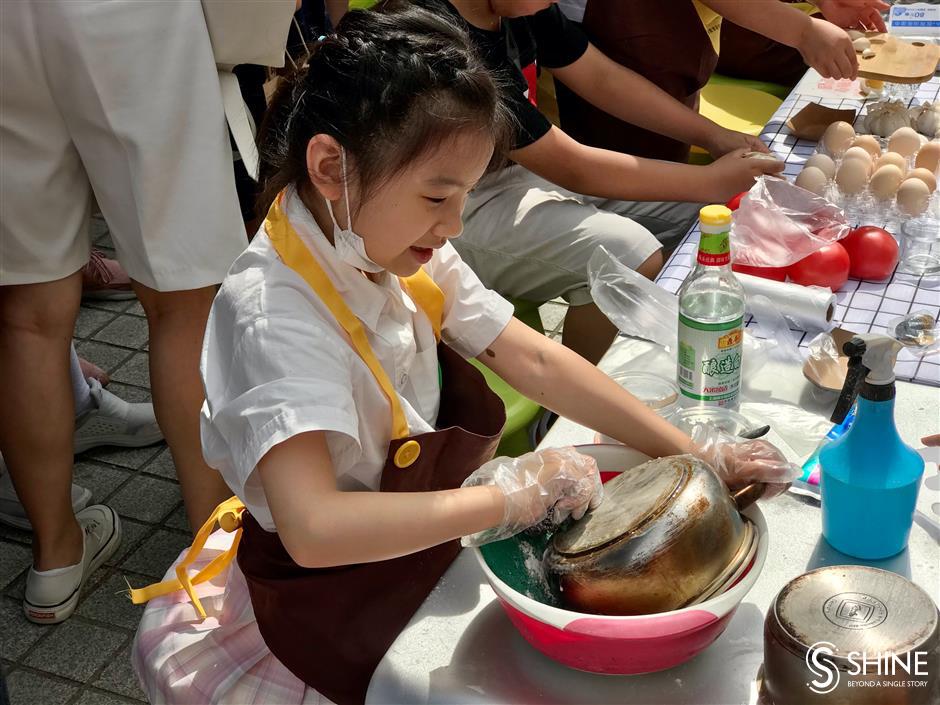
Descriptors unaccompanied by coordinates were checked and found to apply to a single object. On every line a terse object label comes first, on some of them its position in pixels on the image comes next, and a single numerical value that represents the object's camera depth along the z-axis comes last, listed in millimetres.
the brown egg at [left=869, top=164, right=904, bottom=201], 1936
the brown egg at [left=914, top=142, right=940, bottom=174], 2018
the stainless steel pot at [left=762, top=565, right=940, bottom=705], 858
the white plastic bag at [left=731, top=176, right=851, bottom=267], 1755
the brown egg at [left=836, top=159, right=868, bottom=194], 1969
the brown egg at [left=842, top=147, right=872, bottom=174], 1988
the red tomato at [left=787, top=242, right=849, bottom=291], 1701
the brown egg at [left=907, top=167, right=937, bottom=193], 1931
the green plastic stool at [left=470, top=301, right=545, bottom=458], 1918
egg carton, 1910
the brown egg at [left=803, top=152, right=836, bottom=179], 2016
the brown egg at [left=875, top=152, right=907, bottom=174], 1982
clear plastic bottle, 1333
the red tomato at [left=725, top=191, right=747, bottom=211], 1972
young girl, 1084
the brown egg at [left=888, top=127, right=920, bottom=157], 2070
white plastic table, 998
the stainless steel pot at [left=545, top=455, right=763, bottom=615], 954
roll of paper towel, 1577
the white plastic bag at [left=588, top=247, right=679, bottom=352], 1596
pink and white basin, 934
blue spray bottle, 1037
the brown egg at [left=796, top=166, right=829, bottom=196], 1971
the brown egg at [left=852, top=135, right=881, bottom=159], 2074
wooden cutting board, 2307
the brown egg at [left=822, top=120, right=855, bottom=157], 2135
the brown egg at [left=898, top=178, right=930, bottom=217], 1887
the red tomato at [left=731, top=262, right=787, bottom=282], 1756
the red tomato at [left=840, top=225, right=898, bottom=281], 1718
